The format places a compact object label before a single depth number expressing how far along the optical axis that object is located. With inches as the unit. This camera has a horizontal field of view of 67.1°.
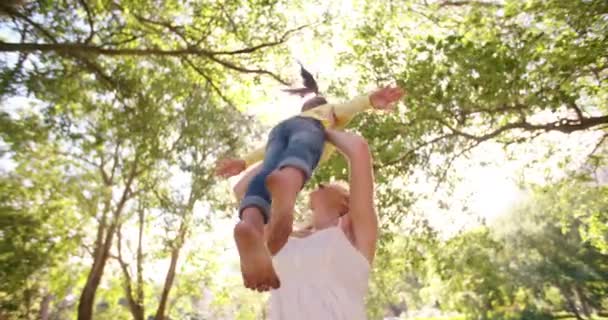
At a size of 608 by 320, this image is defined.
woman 75.2
